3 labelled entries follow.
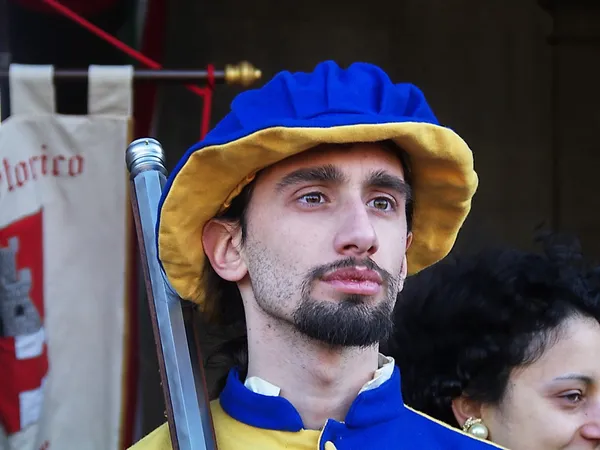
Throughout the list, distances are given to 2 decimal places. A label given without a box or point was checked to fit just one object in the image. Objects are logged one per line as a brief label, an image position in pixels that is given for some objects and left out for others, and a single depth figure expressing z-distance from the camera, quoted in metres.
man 3.70
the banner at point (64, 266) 4.03
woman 3.82
